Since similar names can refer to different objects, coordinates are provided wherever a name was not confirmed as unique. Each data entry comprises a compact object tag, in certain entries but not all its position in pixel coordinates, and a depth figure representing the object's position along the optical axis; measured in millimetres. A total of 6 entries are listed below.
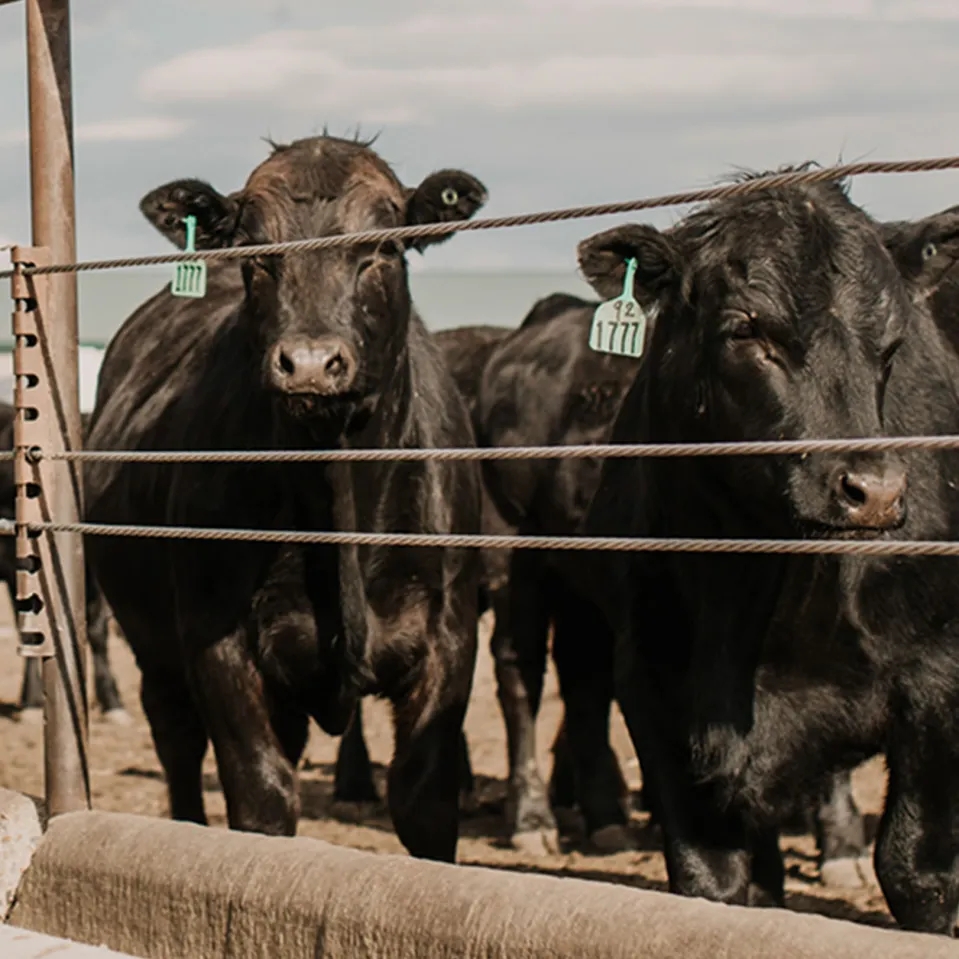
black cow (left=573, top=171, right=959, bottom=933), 8276
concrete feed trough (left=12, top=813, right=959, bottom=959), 6320
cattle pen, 6512
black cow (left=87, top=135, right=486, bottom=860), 10116
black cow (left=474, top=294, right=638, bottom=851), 14711
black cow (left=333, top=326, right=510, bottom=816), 15960
